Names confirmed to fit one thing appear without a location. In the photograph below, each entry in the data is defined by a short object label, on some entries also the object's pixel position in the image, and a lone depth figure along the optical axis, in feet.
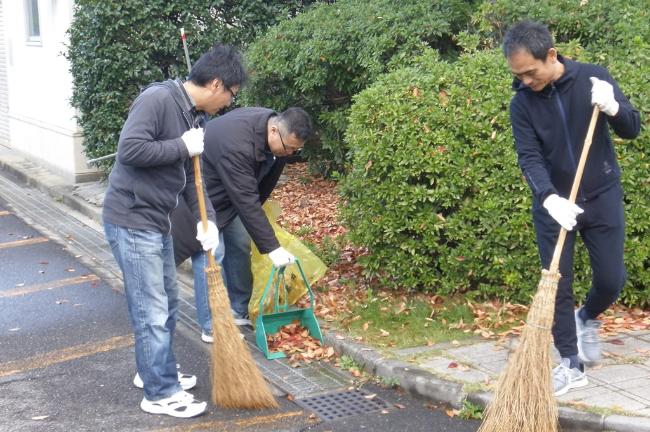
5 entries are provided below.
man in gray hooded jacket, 15.33
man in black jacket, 18.63
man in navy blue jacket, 14.69
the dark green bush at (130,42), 35.47
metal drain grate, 16.55
